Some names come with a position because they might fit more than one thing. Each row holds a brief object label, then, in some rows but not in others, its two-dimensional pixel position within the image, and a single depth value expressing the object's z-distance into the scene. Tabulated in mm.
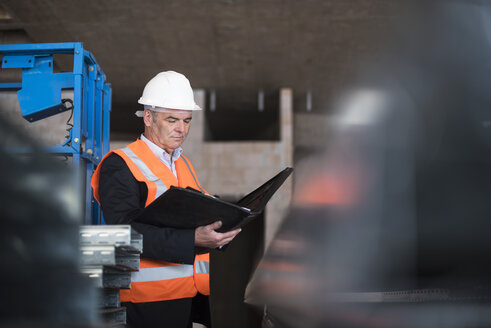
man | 2049
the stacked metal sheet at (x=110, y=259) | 1498
